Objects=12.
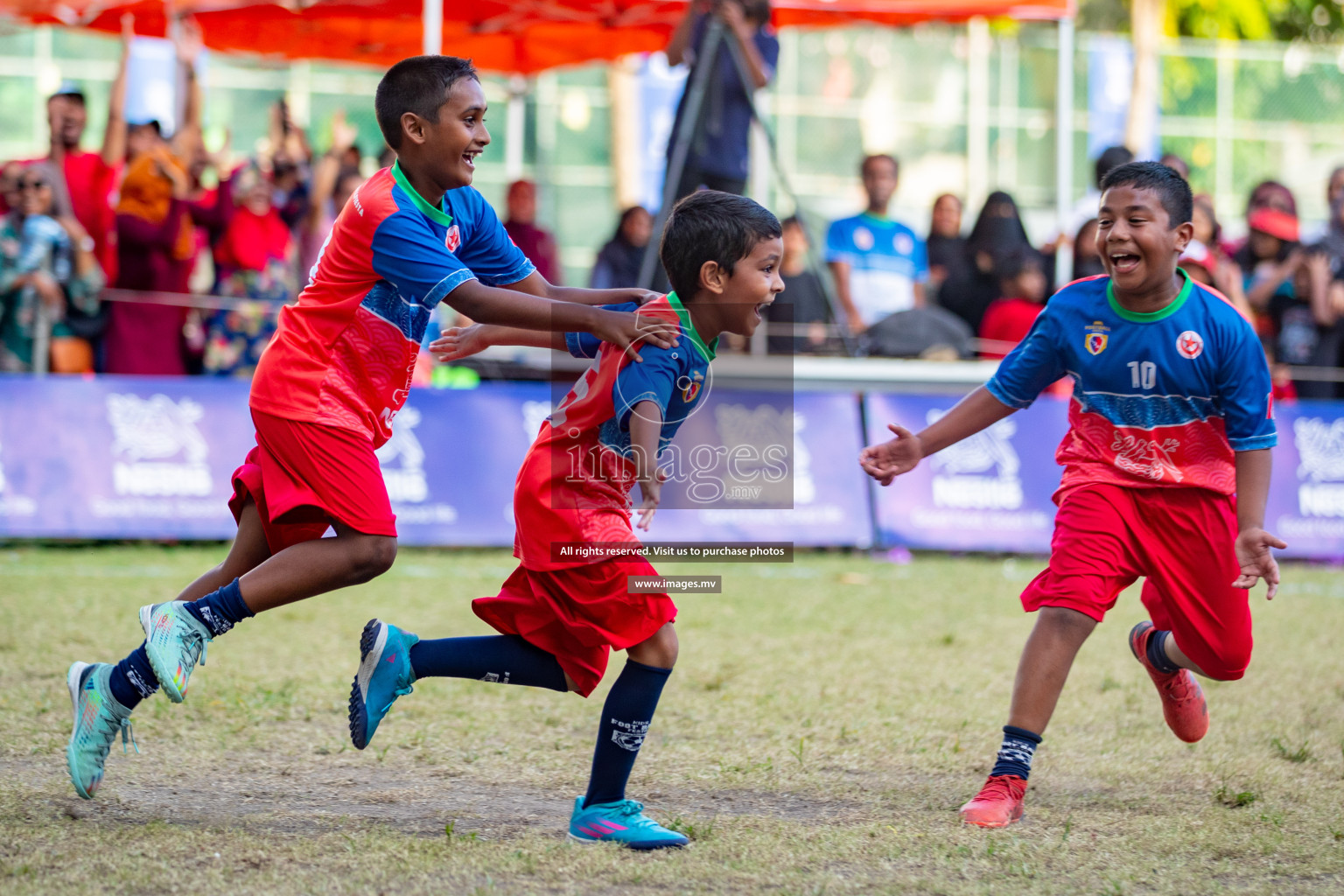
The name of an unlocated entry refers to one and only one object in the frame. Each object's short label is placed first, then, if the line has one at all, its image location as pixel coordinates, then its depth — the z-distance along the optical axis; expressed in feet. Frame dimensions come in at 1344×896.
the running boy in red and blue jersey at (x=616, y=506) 22.65
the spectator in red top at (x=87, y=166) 62.18
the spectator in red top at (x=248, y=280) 62.44
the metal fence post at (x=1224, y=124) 132.46
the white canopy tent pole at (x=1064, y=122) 75.31
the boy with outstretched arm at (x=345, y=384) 23.66
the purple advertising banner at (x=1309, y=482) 64.54
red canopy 74.18
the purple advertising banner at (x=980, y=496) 62.49
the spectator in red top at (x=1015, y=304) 69.05
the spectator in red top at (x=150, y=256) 60.90
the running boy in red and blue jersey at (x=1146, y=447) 25.55
